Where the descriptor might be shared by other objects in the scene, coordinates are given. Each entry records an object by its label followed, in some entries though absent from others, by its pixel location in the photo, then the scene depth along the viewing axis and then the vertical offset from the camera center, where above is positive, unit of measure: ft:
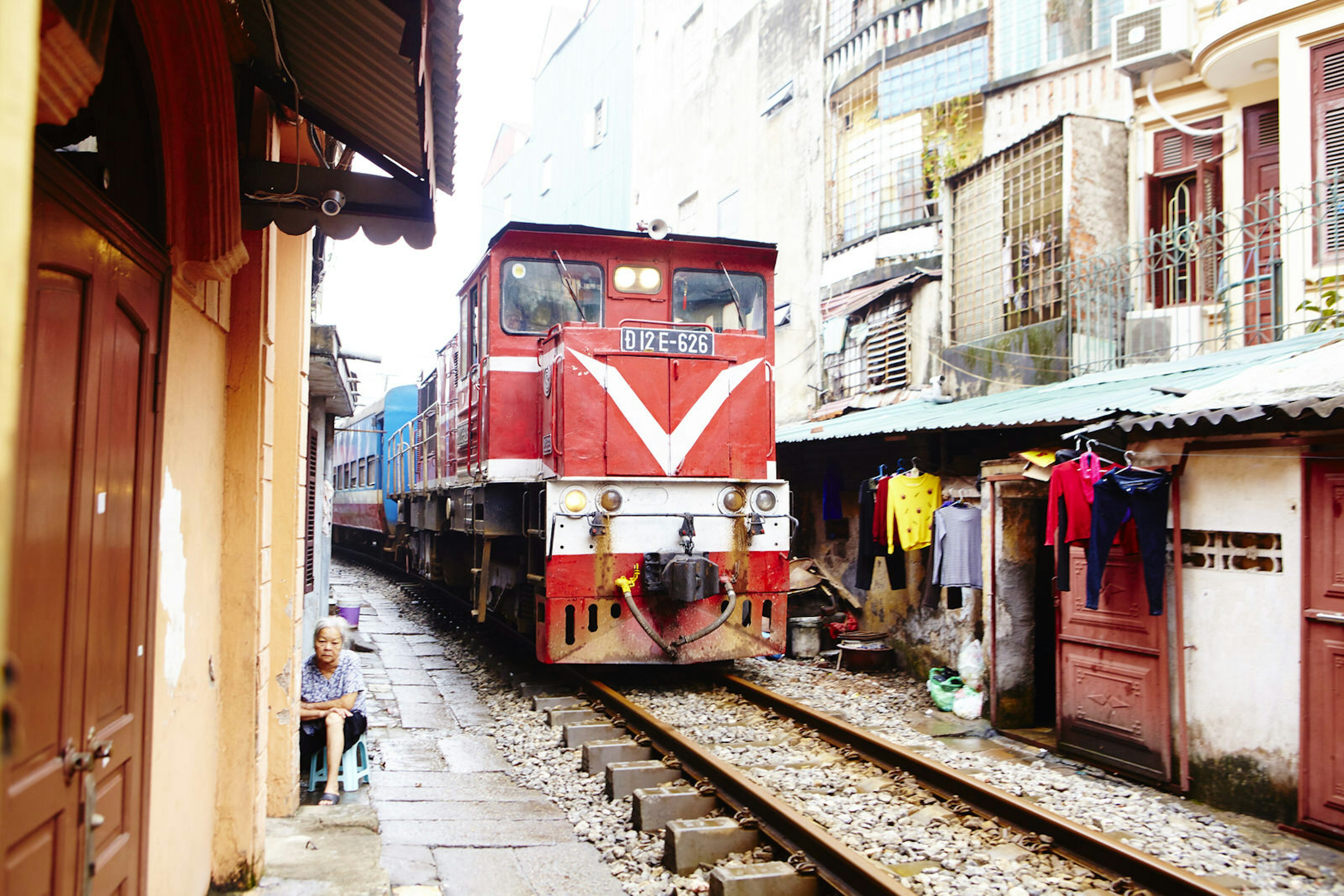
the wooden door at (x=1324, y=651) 15.88 -2.46
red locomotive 24.44 +1.38
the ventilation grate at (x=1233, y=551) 17.60 -0.88
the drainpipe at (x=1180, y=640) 18.44 -2.66
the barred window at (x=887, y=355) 43.62 +6.71
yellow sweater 28.14 -0.17
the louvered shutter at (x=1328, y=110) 28.55 +11.68
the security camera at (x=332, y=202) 12.53 +3.78
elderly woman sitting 17.17 -3.75
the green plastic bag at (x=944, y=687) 25.50 -4.95
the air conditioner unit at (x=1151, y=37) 32.53 +15.87
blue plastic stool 17.57 -5.01
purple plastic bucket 37.29 -4.53
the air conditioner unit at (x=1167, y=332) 30.83 +5.62
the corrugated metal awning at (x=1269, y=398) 15.82 +1.96
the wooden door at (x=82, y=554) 6.86 -0.50
